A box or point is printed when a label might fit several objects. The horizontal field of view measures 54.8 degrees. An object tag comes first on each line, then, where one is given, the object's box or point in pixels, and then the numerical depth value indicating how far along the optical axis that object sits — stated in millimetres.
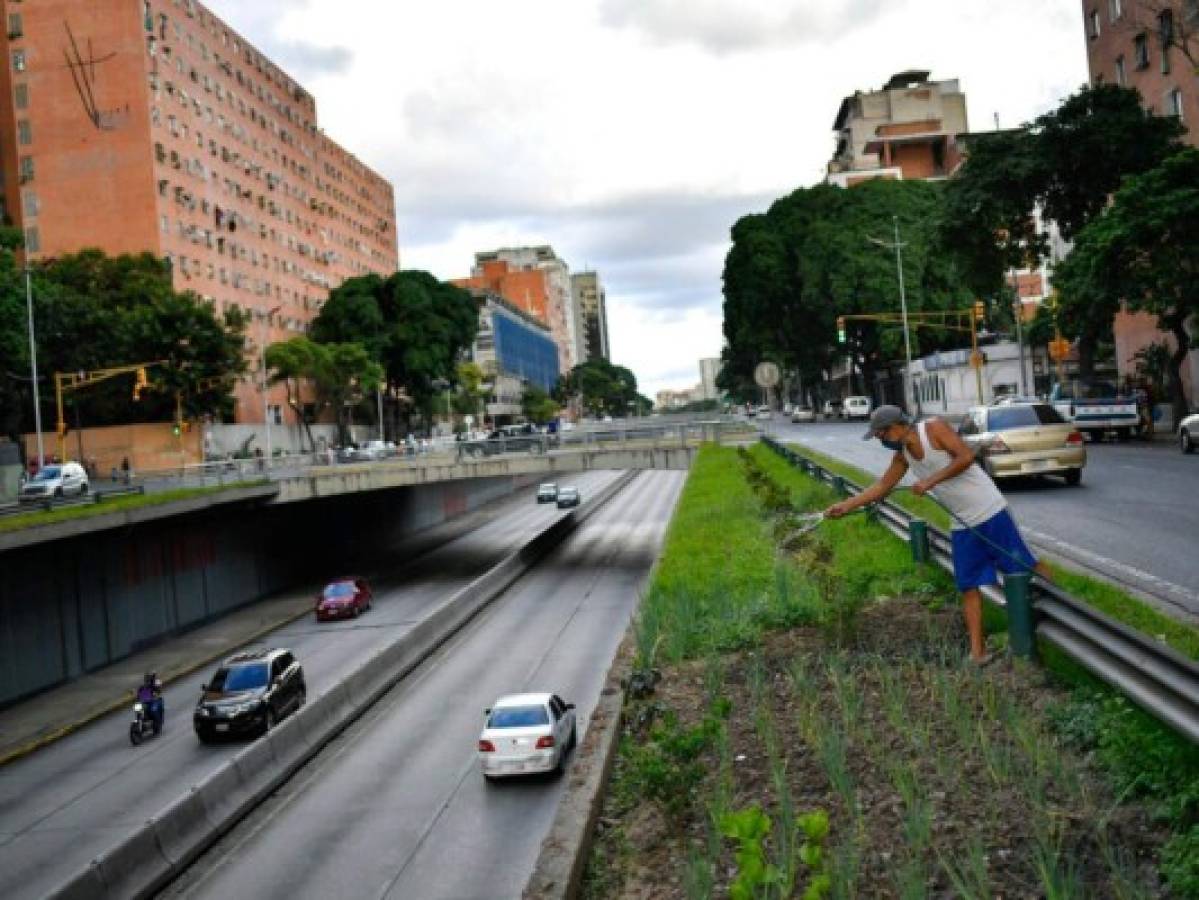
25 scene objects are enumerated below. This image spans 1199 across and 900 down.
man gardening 8281
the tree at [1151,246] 34812
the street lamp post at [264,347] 81338
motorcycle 27922
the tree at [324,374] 84812
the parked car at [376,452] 57688
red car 45562
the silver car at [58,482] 46781
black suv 26125
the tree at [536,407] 181000
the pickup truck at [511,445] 55312
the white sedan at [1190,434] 31625
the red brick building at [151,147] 77000
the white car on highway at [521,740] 18812
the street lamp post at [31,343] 52144
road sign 39531
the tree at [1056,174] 43344
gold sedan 22578
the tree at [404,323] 97500
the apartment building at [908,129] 117000
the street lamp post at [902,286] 70250
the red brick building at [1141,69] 45969
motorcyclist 28312
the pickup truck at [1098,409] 39219
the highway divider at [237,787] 14930
